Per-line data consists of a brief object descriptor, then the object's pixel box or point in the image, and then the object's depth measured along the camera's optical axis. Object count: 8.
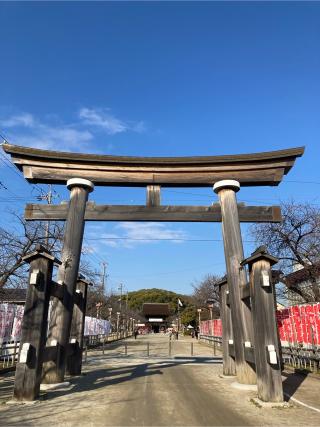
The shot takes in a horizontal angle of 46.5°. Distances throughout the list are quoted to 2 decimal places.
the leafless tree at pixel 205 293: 52.02
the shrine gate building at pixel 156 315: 90.62
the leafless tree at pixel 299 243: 20.22
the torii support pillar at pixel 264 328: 7.86
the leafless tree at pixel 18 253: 16.55
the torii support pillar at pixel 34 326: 7.99
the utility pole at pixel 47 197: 26.75
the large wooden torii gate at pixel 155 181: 11.21
